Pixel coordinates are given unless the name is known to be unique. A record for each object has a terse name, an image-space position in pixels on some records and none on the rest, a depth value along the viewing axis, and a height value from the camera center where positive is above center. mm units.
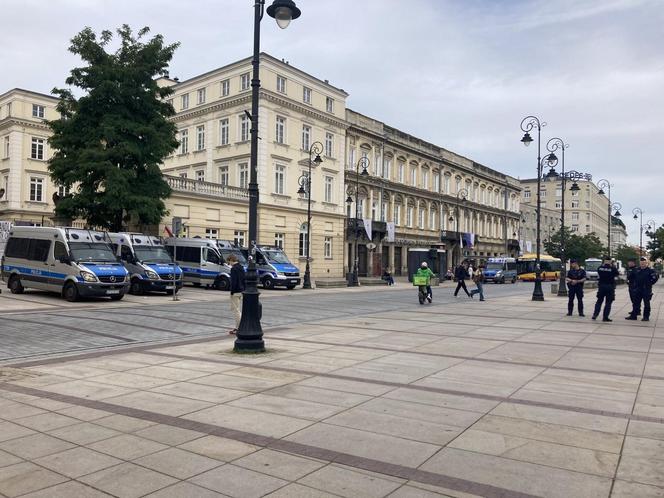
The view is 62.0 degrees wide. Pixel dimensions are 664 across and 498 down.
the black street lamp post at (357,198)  48438 +5418
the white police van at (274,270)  30391 -706
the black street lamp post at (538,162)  24656 +5166
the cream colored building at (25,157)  47844 +8689
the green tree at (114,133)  26875 +6106
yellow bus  58062 -830
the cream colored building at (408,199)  50469 +6609
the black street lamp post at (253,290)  9414 -576
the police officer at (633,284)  16359 -683
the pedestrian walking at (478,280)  24156 -928
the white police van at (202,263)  28234 -324
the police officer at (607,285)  16078 -705
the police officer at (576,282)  17453 -672
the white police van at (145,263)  23250 -299
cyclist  21781 -557
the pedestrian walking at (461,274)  26486 -713
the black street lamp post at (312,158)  42697 +7834
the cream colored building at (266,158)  38125 +7823
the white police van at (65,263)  19484 -289
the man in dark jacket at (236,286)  11867 -629
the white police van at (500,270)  51906 -1032
